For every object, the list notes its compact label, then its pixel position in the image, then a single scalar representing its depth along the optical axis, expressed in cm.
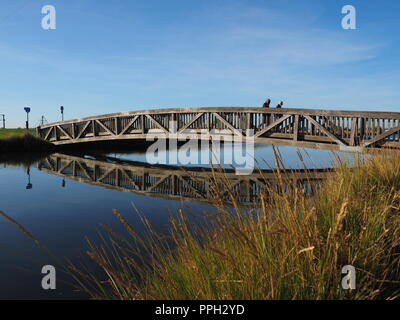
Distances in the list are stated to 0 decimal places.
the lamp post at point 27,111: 3044
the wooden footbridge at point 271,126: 1084
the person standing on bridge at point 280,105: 1531
